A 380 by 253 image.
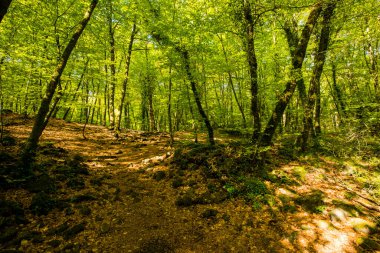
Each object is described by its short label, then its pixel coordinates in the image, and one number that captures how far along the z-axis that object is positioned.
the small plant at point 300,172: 8.39
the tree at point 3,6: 3.68
